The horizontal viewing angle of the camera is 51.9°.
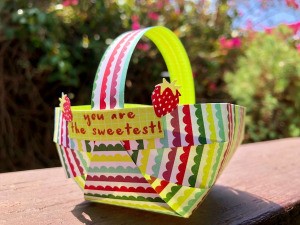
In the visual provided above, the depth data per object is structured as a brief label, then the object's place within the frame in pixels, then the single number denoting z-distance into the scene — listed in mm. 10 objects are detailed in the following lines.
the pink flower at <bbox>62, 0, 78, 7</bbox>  1492
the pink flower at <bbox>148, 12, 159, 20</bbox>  1734
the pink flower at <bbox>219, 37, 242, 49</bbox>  1989
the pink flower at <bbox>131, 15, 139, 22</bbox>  1650
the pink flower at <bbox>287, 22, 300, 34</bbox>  1863
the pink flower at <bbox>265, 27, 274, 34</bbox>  1907
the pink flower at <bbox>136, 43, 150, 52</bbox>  1616
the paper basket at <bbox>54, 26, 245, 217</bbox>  368
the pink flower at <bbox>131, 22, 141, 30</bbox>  1584
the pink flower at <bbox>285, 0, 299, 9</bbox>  2100
